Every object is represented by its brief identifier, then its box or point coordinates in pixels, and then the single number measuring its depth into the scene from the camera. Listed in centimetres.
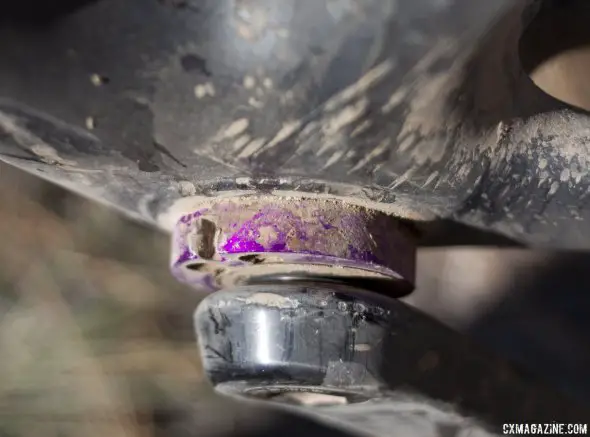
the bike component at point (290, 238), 21
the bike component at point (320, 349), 22
